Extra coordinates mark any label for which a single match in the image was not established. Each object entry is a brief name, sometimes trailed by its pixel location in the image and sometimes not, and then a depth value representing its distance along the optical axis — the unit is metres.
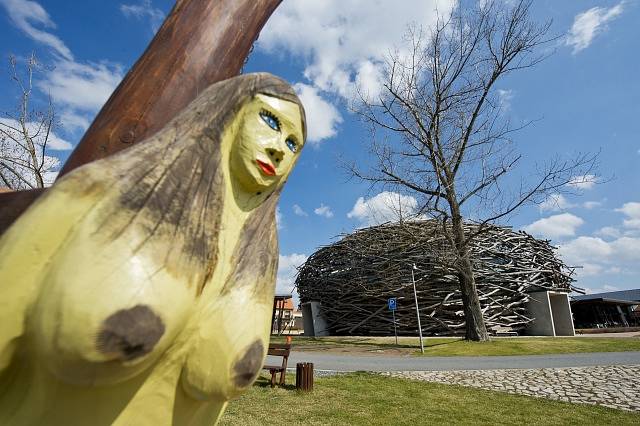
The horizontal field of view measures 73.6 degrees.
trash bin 8.42
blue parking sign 16.55
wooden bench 9.01
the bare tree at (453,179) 16.16
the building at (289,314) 27.03
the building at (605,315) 32.81
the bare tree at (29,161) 9.49
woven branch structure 22.89
